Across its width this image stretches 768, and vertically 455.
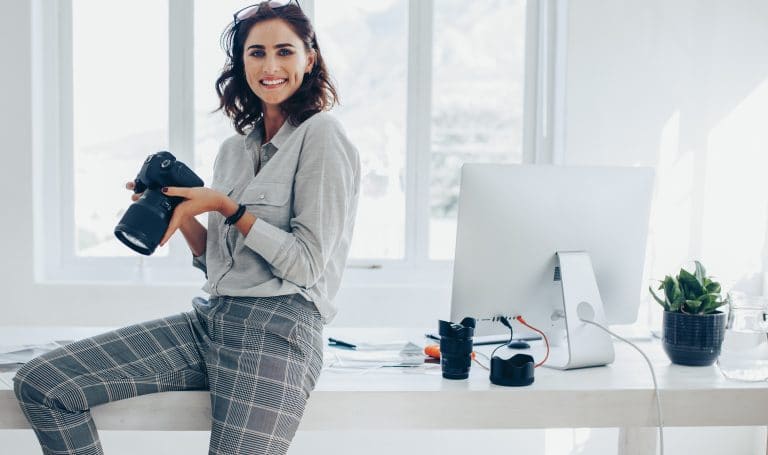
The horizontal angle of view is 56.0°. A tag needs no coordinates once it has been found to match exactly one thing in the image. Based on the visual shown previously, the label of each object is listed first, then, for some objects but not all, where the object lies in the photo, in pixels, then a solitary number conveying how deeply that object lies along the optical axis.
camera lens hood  1.46
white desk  1.42
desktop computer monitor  1.53
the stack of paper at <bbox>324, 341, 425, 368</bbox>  1.62
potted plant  1.63
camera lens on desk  1.50
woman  1.35
